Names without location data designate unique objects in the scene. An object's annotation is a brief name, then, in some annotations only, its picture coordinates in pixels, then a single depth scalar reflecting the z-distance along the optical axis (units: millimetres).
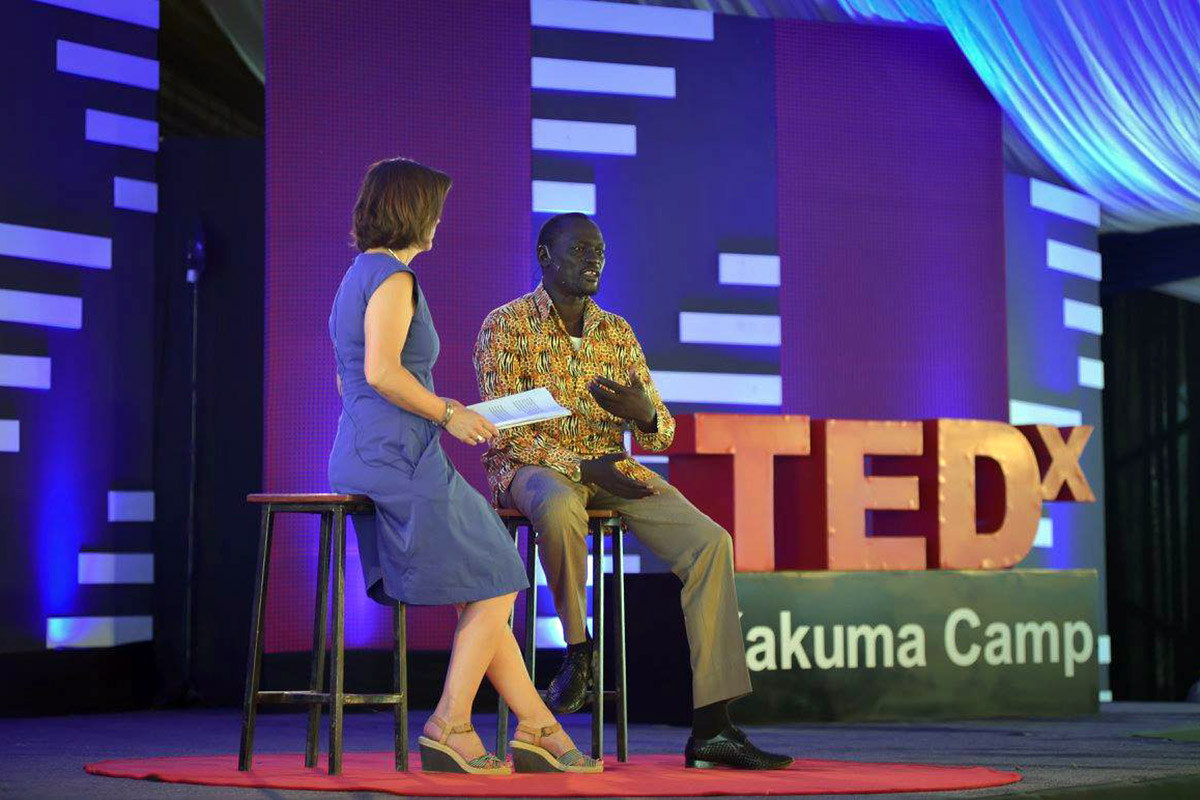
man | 7120
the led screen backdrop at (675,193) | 12198
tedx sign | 10868
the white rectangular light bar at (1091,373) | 14799
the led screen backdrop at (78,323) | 11853
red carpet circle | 5845
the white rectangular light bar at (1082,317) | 14770
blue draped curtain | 11478
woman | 6363
